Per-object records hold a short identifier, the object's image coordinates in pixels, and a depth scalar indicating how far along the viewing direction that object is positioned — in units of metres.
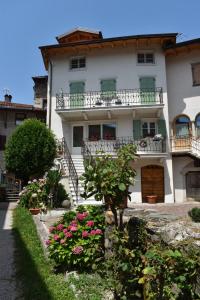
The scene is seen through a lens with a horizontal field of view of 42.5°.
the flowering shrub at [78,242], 4.93
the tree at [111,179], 4.52
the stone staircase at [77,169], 13.91
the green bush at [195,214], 9.11
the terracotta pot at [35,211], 11.90
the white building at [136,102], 17.52
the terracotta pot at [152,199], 16.84
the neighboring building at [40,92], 33.50
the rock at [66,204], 13.30
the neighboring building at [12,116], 31.78
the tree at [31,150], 18.09
